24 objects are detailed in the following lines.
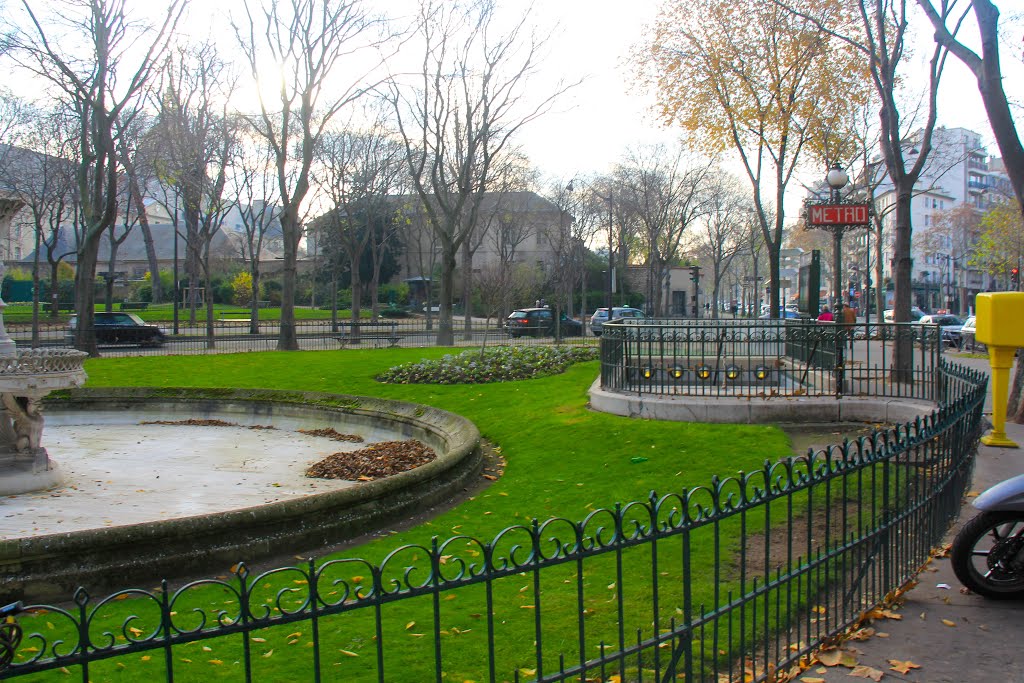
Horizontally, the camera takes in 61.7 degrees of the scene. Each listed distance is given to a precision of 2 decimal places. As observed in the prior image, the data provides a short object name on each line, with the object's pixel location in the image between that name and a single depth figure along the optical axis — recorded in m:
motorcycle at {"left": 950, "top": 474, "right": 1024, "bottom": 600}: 5.27
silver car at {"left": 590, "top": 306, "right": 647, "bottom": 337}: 44.62
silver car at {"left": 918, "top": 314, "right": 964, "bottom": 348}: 33.47
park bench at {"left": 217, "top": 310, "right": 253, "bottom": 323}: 52.97
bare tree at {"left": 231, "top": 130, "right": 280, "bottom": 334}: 41.53
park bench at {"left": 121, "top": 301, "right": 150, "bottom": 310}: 56.89
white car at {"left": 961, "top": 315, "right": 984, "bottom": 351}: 31.38
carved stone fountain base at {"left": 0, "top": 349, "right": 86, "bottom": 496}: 9.33
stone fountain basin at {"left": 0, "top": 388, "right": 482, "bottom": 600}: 6.52
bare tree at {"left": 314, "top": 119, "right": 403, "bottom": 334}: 44.12
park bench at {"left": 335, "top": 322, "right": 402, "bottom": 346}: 33.07
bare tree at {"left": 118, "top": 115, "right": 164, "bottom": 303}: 32.38
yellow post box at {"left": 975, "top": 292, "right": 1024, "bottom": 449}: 9.44
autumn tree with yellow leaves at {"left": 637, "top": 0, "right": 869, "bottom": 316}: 24.88
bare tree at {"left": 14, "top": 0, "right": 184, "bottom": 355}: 24.95
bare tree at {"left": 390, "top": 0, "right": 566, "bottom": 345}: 31.42
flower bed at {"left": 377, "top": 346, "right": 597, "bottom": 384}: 18.86
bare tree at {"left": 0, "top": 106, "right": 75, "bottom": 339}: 35.62
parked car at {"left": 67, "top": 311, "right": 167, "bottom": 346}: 34.31
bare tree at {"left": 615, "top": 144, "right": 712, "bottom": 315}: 51.38
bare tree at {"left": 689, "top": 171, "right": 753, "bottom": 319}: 56.31
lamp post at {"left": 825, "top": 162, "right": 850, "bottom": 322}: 17.61
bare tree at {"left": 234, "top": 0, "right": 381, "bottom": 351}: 28.95
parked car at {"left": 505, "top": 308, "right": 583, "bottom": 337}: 37.70
